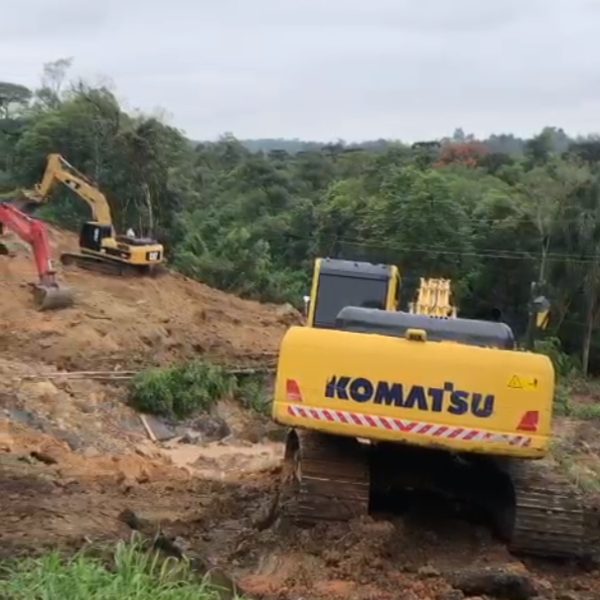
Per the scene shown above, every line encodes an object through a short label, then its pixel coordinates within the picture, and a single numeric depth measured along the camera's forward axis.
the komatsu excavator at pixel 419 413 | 8.76
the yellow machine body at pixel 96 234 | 27.64
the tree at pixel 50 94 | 53.27
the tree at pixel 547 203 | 38.00
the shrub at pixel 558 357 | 34.69
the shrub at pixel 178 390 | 19.77
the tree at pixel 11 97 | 58.97
